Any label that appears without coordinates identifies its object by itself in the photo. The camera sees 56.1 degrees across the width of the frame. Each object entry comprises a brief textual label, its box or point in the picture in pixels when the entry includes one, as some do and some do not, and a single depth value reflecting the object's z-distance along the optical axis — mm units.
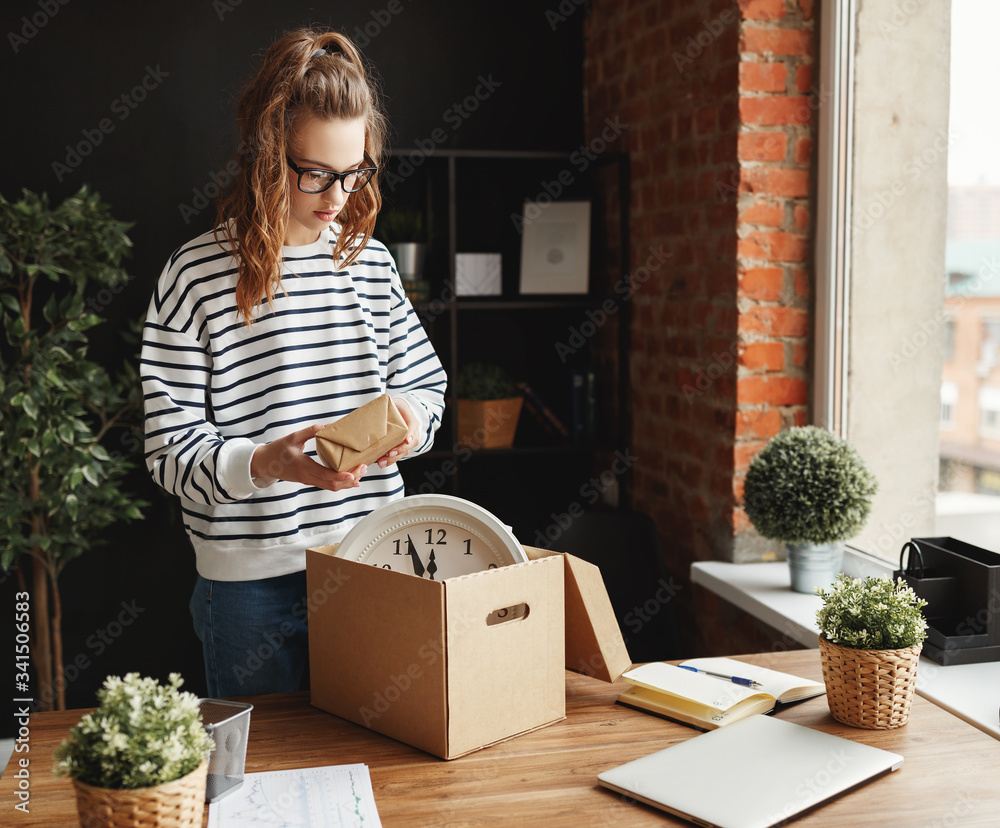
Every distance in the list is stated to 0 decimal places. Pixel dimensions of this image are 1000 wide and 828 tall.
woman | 1472
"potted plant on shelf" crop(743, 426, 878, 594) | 2053
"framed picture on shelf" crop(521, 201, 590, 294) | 3143
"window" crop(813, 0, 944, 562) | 2176
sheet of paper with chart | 1033
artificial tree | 2674
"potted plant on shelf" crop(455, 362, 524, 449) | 3064
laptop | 1045
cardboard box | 1165
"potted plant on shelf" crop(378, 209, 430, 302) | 2938
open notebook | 1285
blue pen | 1373
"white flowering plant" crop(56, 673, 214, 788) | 891
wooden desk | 1050
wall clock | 1287
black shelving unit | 3014
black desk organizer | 1653
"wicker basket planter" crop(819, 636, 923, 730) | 1239
